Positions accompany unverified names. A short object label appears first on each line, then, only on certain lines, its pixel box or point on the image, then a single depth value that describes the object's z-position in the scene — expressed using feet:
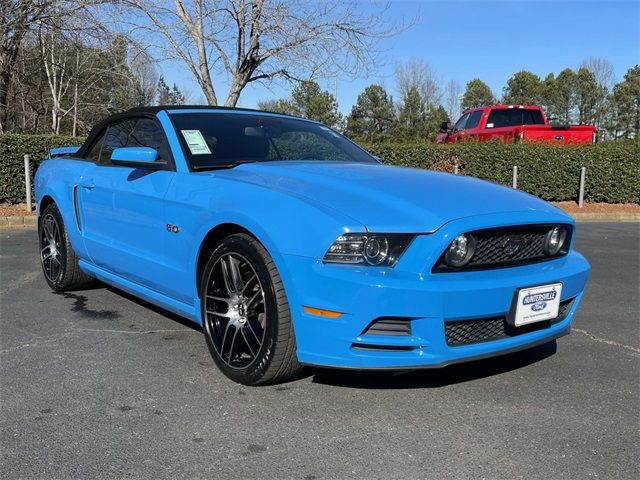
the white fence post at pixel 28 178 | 36.06
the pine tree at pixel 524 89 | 194.59
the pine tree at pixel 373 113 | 148.46
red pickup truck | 47.34
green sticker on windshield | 12.25
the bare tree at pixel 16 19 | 44.11
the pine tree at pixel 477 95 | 201.16
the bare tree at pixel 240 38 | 41.70
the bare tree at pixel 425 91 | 147.79
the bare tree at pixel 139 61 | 44.11
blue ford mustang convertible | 8.73
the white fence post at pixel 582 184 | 45.49
